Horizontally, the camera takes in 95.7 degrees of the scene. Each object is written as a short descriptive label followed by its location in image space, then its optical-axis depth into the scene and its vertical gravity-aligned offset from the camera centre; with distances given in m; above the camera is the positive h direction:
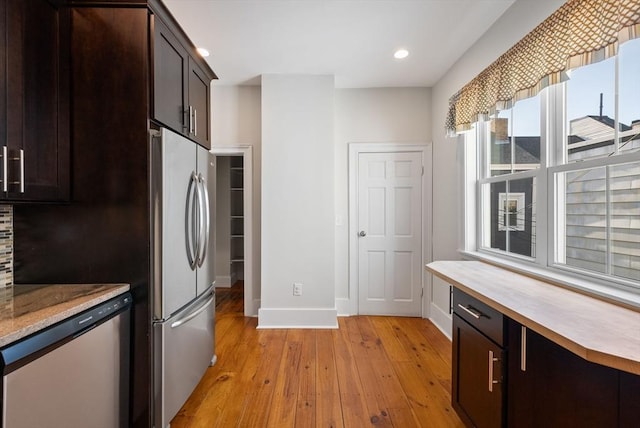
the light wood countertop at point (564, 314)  0.84 -0.40
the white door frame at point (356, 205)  3.46 +0.08
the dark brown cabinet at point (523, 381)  0.89 -0.65
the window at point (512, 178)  1.97 +0.25
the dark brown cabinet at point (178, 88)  1.66 +0.83
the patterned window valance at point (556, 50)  1.22 +0.85
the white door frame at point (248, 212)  3.48 +0.00
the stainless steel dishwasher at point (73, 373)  1.02 -0.67
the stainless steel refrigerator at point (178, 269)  1.61 -0.36
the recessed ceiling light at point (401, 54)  2.69 +1.49
